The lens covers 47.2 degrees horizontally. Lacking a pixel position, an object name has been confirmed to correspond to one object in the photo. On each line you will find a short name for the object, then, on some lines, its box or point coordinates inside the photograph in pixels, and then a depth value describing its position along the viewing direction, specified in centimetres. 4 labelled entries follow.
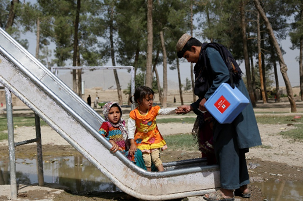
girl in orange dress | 411
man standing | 350
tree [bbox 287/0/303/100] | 2434
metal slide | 372
